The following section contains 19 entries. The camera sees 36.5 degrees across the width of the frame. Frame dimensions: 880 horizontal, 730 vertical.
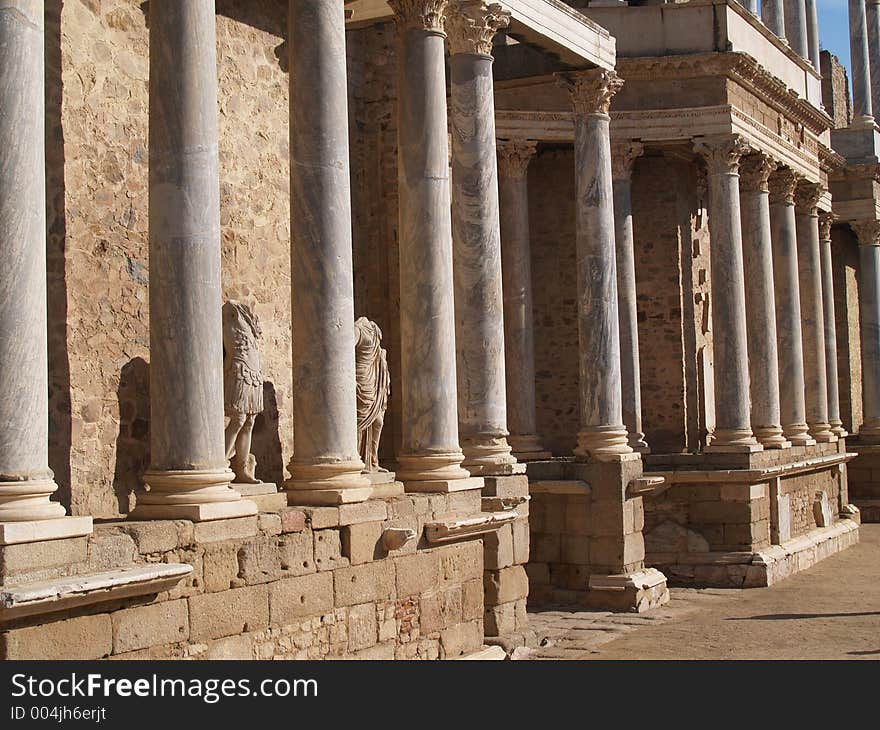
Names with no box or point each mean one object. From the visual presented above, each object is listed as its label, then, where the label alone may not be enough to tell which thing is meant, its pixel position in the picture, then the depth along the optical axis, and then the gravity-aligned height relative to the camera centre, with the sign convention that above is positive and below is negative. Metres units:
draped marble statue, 13.70 +0.59
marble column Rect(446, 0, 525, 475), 15.20 +2.30
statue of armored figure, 12.49 +0.61
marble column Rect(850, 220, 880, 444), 31.22 +2.32
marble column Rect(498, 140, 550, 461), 20.88 +2.23
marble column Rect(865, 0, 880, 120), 33.03 +9.68
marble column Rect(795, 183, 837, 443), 27.19 +2.44
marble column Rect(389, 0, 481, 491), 13.61 +1.88
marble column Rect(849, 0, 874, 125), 32.38 +8.81
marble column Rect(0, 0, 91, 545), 8.48 +1.07
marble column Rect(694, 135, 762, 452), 22.14 +2.39
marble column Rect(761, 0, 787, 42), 26.28 +8.13
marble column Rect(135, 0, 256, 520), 10.32 +1.31
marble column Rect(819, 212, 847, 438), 29.33 +2.56
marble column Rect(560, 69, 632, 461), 18.58 +2.36
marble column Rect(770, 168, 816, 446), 25.30 +2.29
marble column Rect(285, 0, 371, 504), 11.84 +1.48
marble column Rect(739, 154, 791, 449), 23.48 +2.27
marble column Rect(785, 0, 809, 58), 27.77 +8.41
